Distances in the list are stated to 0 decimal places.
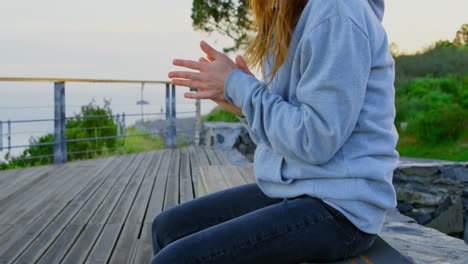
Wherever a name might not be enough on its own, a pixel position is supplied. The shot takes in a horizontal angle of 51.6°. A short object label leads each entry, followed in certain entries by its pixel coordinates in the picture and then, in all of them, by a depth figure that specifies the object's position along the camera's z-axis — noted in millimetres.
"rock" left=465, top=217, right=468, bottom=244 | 3893
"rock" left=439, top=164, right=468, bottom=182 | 3951
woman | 896
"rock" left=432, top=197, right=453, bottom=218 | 3955
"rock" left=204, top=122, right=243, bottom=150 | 6410
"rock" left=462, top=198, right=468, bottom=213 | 4062
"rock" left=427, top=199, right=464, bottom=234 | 3973
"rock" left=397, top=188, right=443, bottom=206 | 3869
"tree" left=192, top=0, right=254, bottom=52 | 12781
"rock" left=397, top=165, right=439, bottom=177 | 3852
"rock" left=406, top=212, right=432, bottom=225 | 3930
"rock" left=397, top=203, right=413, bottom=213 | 3904
